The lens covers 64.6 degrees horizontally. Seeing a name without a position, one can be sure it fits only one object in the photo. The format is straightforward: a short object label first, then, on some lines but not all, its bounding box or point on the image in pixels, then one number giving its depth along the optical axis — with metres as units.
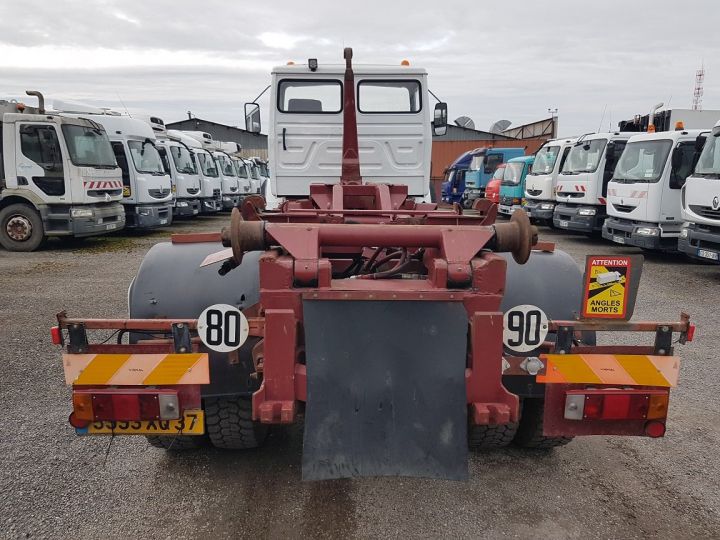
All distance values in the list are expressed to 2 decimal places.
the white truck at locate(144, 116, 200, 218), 16.66
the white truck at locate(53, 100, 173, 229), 13.85
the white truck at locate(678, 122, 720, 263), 8.27
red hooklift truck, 2.25
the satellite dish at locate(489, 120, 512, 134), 39.31
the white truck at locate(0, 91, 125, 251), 10.76
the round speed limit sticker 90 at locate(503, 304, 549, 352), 2.50
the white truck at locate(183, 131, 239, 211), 21.39
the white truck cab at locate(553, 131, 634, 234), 12.90
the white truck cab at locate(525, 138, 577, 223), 14.83
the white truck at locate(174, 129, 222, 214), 19.06
